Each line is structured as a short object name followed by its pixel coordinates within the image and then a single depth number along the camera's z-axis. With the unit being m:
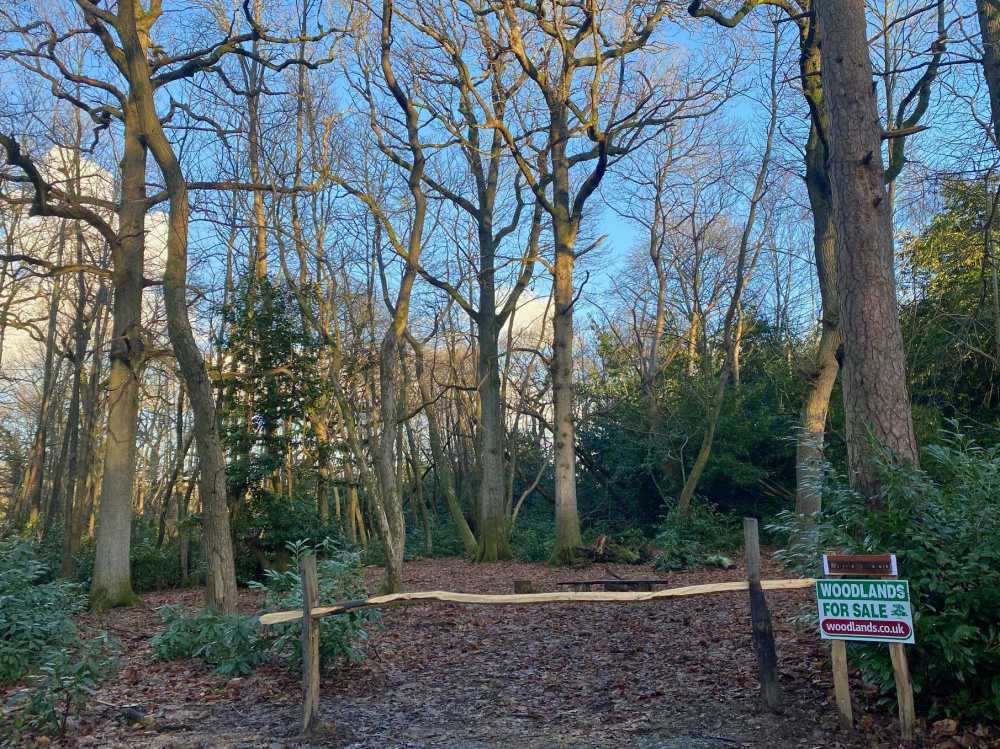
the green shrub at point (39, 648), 5.91
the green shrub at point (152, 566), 17.06
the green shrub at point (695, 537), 15.35
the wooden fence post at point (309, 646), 5.98
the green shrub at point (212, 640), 7.50
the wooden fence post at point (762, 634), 5.76
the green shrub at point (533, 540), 18.56
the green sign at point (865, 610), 4.93
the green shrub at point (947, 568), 4.94
